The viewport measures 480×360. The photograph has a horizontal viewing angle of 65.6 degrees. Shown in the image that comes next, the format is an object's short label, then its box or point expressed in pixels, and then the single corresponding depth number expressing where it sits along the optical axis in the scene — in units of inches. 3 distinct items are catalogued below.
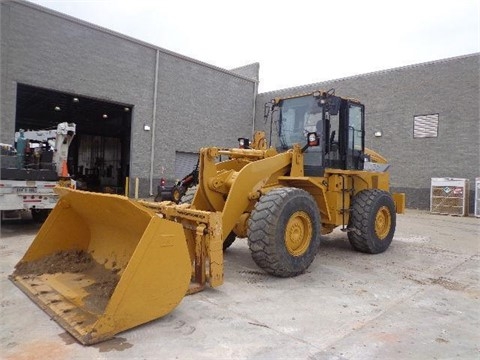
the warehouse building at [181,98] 543.2
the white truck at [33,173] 304.0
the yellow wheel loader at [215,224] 131.5
